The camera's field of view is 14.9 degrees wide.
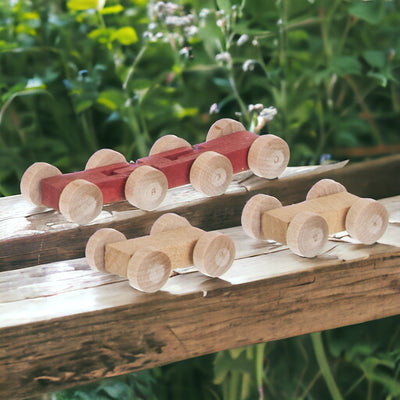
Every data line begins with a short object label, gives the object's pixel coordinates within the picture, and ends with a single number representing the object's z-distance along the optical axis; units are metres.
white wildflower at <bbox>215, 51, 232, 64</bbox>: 1.28
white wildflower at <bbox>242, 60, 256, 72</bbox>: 1.28
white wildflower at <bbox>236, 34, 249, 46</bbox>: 1.26
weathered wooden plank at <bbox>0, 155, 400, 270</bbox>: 1.07
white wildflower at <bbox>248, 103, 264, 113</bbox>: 1.23
